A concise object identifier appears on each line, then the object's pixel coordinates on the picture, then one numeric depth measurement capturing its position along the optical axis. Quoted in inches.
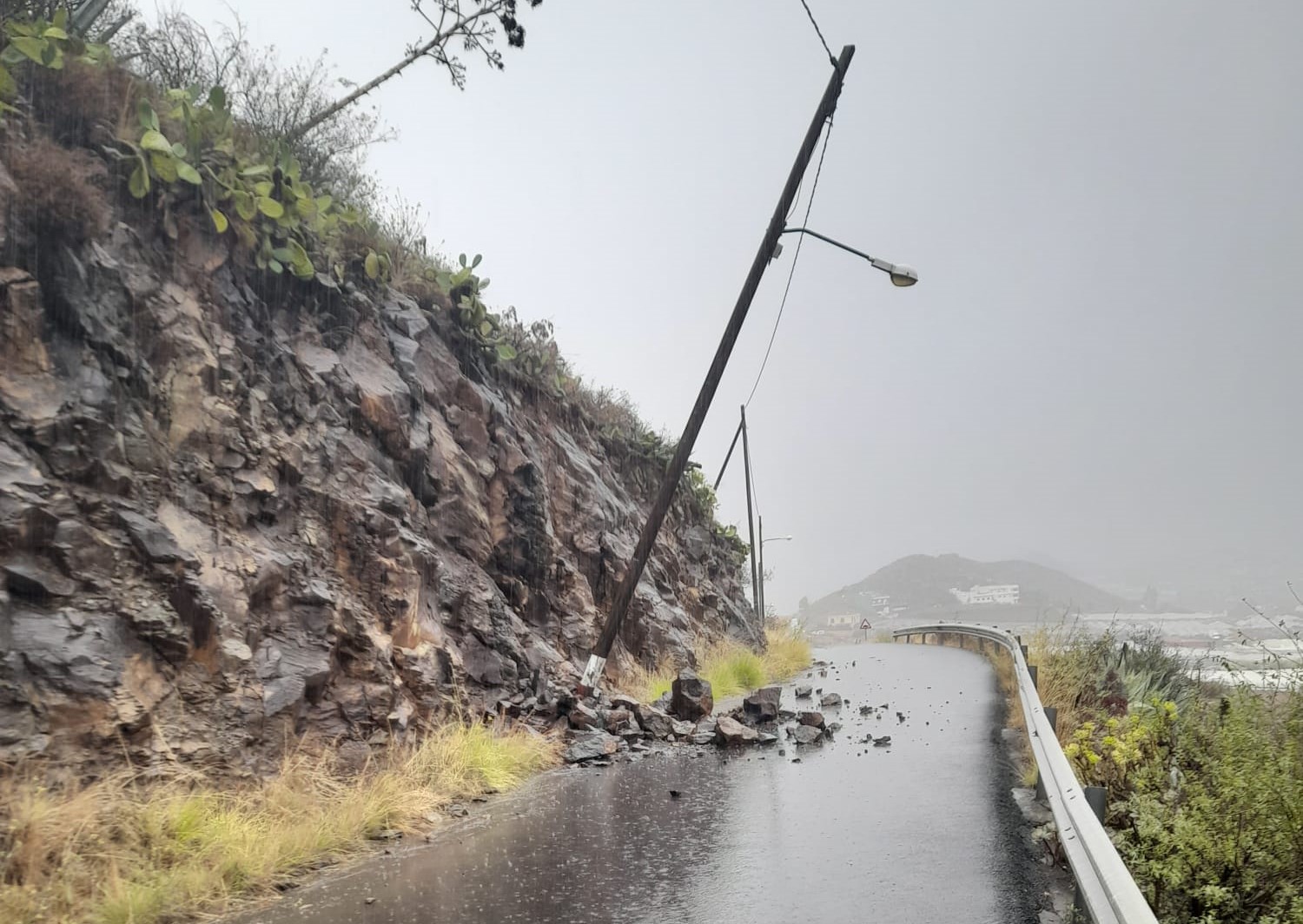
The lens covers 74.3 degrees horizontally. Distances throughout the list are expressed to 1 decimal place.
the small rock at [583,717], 465.7
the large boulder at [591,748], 417.4
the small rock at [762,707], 510.3
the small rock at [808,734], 450.6
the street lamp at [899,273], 510.0
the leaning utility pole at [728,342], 561.6
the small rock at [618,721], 473.1
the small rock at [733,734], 453.4
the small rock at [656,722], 474.3
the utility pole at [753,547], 1523.1
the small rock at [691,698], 523.5
